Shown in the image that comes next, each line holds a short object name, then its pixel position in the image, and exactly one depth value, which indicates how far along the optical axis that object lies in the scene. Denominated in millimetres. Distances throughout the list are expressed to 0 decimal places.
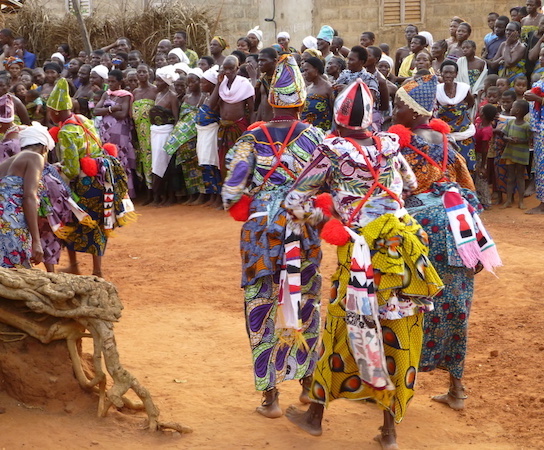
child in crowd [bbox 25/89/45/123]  12578
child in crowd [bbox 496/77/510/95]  12195
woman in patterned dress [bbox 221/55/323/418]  5129
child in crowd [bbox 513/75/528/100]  12359
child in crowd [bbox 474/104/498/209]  11875
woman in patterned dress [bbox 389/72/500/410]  5320
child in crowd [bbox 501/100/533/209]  11656
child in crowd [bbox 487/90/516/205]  11938
